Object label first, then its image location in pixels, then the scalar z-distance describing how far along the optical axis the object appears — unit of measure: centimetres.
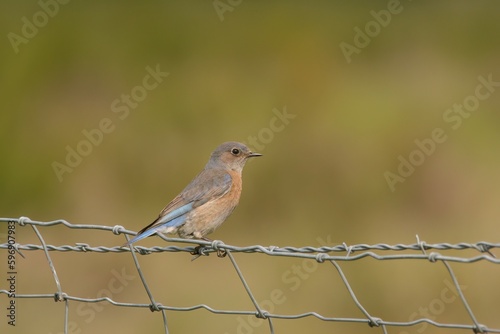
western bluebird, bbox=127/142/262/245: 1179
